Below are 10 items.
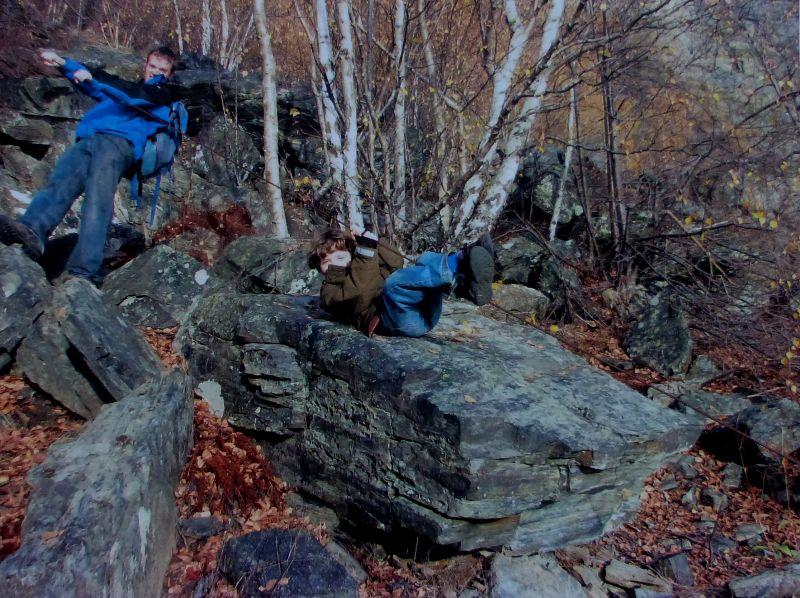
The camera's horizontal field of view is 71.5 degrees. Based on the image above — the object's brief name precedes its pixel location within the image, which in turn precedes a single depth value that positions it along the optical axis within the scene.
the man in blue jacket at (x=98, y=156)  5.07
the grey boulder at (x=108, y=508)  2.44
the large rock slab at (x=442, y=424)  3.97
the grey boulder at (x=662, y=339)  8.40
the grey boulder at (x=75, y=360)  4.07
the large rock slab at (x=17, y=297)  4.02
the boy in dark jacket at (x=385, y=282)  3.95
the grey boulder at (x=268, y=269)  6.87
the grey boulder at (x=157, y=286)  6.00
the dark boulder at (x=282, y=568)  3.62
